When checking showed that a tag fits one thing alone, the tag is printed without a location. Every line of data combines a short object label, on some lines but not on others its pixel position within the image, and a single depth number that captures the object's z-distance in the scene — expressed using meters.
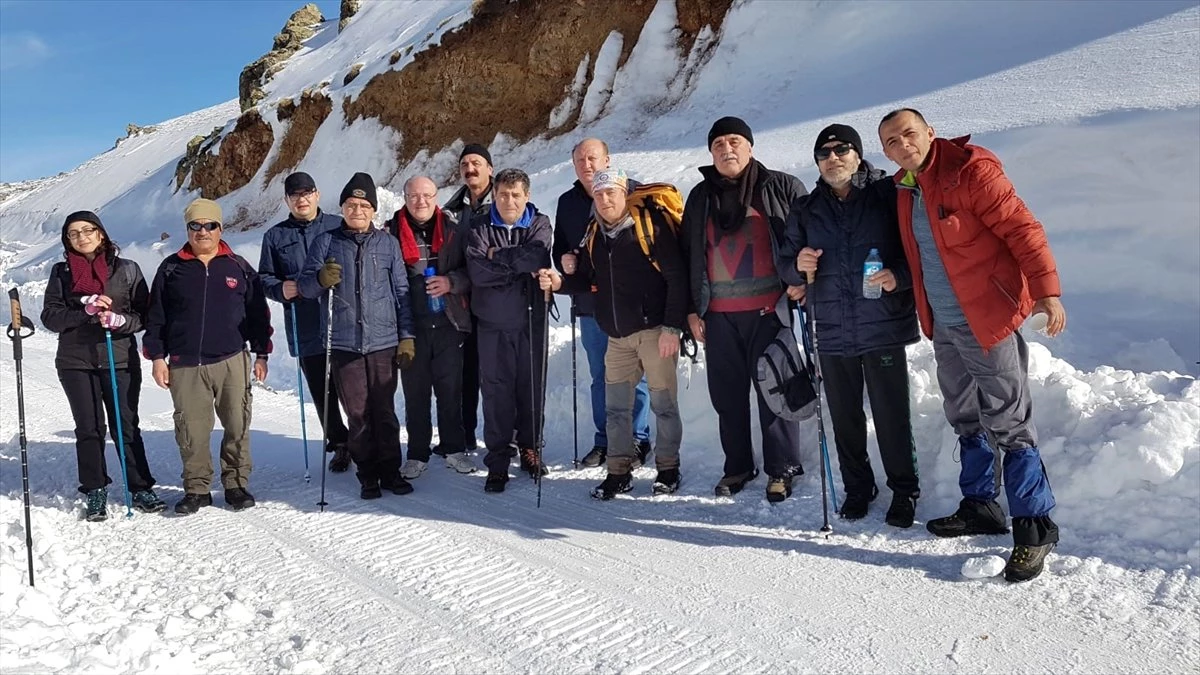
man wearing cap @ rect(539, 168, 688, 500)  5.35
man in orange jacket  3.83
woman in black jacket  5.62
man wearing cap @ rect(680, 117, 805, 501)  5.07
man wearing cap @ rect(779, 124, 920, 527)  4.57
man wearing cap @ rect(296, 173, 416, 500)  5.90
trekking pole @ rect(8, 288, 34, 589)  4.72
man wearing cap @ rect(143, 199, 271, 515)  5.74
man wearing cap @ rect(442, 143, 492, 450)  6.38
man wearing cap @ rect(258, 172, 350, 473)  6.32
